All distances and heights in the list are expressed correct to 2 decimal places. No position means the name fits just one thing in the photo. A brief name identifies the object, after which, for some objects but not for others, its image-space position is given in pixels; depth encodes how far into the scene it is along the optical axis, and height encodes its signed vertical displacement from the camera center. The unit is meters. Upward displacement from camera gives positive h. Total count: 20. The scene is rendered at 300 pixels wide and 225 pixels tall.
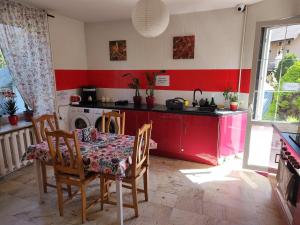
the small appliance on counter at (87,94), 3.94 -0.26
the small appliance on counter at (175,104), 3.18 -0.36
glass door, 2.50 -0.15
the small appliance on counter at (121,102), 3.75 -0.40
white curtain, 2.67 +0.41
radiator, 2.66 -0.92
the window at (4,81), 2.86 -0.01
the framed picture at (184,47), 3.37 +0.58
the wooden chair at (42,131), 2.24 -0.58
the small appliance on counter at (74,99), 3.80 -0.36
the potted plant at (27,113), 3.11 -0.50
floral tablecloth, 1.70 -0.67
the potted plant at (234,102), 3.08 -0.32
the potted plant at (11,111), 2.87 -0.44
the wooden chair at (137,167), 1.80 -0.85
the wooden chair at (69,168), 1.73 -0.80
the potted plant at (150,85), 3.59 -0.09
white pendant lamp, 1.60 +0.52
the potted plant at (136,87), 3.71 -0.13
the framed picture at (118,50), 3.85 +0.59
